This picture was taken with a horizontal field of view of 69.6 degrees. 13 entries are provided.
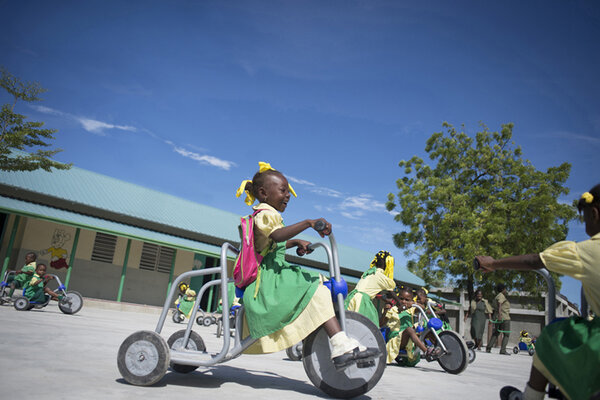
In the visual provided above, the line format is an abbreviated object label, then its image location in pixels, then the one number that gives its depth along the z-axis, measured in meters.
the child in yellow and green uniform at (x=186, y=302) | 13.84
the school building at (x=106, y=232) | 15.91
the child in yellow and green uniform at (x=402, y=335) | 6.14
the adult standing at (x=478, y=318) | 13.97
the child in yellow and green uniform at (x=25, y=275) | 10.19
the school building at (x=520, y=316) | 24.08
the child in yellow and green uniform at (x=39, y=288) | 9.88
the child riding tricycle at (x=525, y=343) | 18.66
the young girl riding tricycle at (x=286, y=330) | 2.77
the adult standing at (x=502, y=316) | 13.46
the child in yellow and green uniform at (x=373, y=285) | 5.64
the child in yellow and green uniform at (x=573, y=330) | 1.72
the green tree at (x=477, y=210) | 19.02
